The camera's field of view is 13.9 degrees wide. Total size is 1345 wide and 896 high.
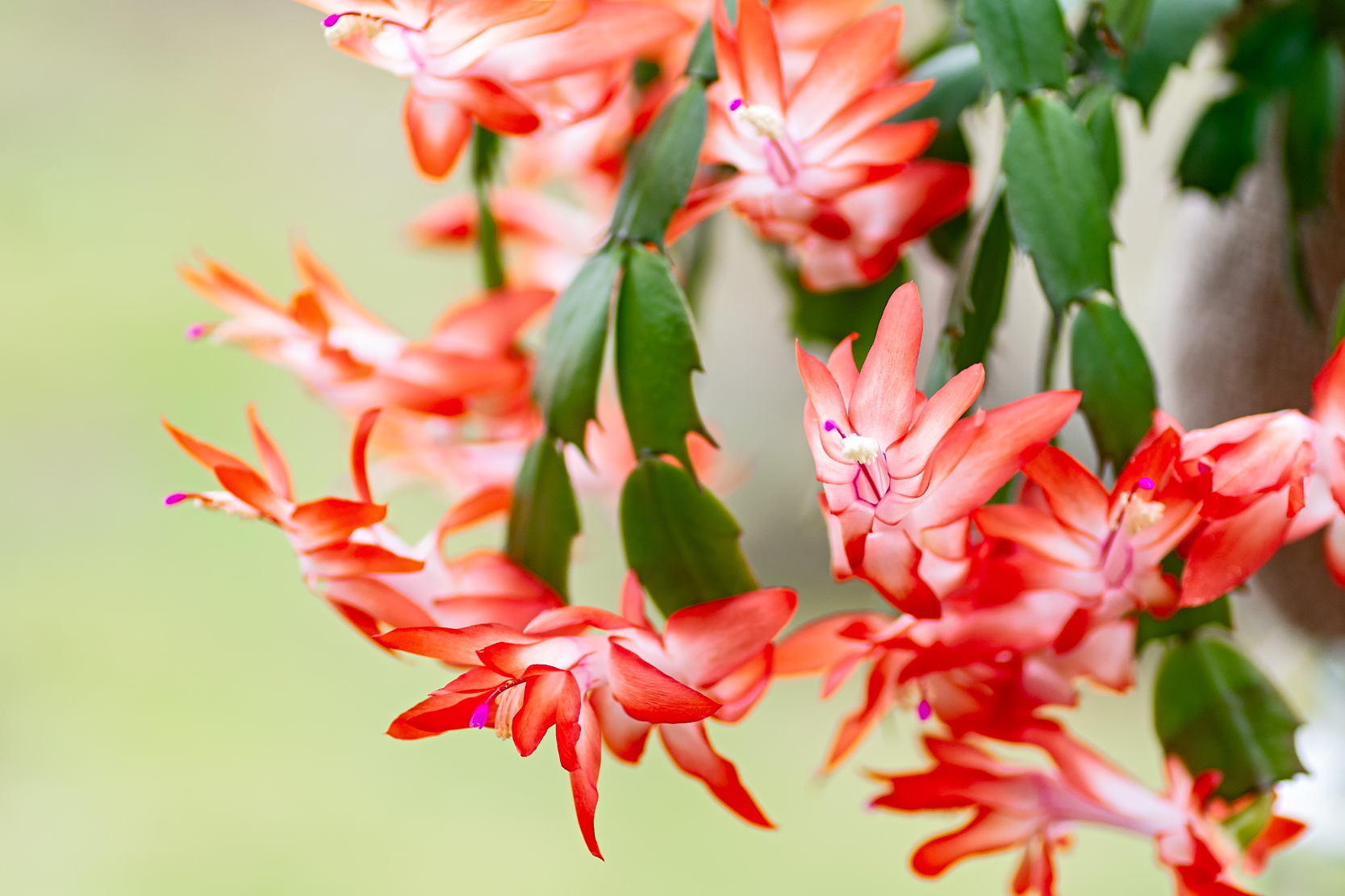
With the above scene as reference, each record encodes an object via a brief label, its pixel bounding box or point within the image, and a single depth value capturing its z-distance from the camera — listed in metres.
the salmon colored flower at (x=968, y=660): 1.08
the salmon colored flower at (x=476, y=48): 1.08
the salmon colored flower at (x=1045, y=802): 1.10
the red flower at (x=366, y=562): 1.08
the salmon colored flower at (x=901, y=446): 1.04
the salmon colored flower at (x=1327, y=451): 1.06
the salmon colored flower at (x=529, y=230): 1.23
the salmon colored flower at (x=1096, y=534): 1.06
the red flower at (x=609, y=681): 1.05
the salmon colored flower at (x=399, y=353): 1.13
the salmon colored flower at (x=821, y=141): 1.09
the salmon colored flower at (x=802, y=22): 1.14
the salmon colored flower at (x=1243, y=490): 1.05
